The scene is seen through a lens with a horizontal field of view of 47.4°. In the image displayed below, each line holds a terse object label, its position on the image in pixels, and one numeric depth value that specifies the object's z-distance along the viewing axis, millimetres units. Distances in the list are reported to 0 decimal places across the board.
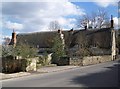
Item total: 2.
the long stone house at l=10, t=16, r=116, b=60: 34733
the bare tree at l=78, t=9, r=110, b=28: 43058
